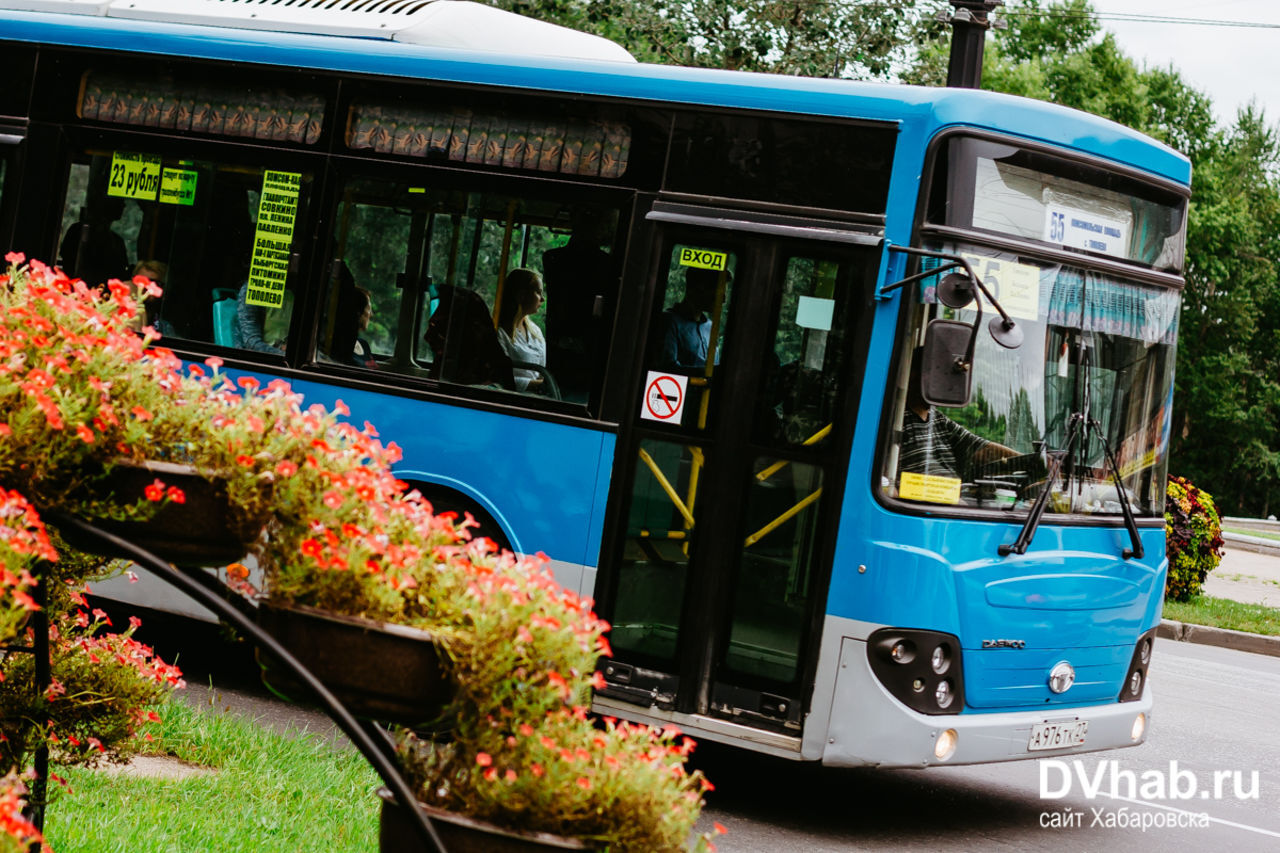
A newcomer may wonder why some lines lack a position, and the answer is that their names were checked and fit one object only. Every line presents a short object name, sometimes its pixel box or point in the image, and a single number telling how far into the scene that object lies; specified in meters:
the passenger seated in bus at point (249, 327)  16.05
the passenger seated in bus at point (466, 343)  14.92
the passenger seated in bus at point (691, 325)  14.05
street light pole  25.28
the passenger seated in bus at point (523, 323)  14.77
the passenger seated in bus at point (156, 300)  16.45
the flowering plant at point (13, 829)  5.03
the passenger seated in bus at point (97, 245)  16.75
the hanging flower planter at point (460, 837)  5.86
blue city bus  13.16
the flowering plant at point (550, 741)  5.79
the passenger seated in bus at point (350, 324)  15.56
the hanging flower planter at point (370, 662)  6.09
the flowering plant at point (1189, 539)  36.72
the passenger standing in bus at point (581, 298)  14.48
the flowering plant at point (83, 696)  8.66
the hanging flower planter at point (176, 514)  6.37
